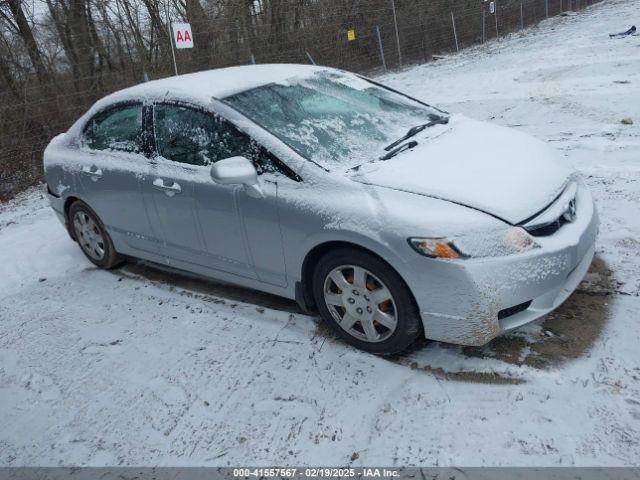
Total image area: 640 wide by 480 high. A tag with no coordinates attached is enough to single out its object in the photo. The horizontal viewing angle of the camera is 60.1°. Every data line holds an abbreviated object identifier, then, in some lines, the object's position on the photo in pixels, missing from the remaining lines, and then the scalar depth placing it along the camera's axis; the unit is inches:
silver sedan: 108.6
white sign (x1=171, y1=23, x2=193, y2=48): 431.2
